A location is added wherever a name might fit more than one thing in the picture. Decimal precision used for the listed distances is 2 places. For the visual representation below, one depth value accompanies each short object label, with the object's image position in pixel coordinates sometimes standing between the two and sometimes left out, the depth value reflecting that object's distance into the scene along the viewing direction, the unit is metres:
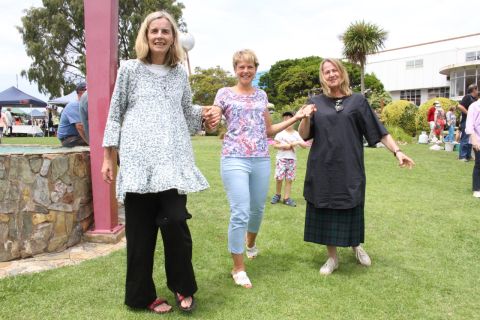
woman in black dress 3.64
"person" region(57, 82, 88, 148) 6.19
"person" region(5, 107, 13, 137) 23.38
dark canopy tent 26.04
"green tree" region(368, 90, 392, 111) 31.32
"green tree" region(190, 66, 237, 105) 39.03
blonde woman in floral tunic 2.74
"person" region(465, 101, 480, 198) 6.87
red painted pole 4.30
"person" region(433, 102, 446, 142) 17.42
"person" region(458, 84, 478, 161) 10.73
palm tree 31.42
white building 46.19
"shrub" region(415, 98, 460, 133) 22.16
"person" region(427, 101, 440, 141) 18.60
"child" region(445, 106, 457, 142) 16.69
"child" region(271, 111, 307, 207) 6.70
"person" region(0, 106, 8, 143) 21.25
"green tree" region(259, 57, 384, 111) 50.16
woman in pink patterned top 3.43
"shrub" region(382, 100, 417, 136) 22.36
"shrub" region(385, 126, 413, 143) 18.89
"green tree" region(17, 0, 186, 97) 32.16
